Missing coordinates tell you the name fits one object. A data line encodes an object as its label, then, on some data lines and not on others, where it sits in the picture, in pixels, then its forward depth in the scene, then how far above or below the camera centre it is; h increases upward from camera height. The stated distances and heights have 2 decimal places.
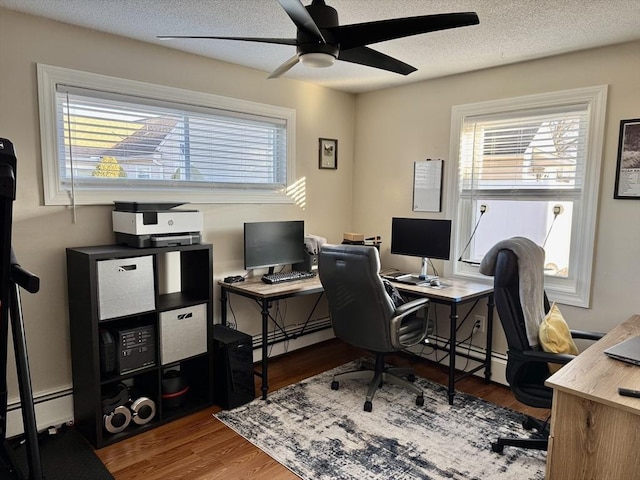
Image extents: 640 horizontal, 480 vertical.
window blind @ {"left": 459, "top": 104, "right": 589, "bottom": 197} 2.97 +0.29
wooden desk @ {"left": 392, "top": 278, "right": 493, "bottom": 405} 2.97 -0.71
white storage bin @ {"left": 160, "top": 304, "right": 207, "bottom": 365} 2.71 -0.90
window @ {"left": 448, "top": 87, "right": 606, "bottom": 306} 2.90 +0.10
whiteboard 3.66 +0.05
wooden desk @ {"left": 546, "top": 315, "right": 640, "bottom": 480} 1.50 -0.80
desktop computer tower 2.89 -1.18
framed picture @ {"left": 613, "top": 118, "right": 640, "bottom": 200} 2.67 +0.20
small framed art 4.00 +0.33
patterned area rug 2.30 -1.43
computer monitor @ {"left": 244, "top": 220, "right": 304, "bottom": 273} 3.35 -0.42
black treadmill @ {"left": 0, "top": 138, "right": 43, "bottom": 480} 1.70 -0.39
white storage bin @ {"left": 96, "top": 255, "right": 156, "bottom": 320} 2.45 -0.56
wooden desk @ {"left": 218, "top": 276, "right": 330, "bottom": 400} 2.95 -0.70
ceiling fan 1.59 +0.60
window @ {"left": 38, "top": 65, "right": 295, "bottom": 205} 2.61 +0.30
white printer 2.60 -0.22
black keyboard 3.32 -0.66
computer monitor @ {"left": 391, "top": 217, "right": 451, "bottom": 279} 3.39 -0.37
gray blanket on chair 2.26 -0.42
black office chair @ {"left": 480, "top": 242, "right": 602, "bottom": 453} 2.19 -0.76
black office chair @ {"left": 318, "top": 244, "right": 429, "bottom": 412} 2.78 -0.76
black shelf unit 2.45 -0.85
